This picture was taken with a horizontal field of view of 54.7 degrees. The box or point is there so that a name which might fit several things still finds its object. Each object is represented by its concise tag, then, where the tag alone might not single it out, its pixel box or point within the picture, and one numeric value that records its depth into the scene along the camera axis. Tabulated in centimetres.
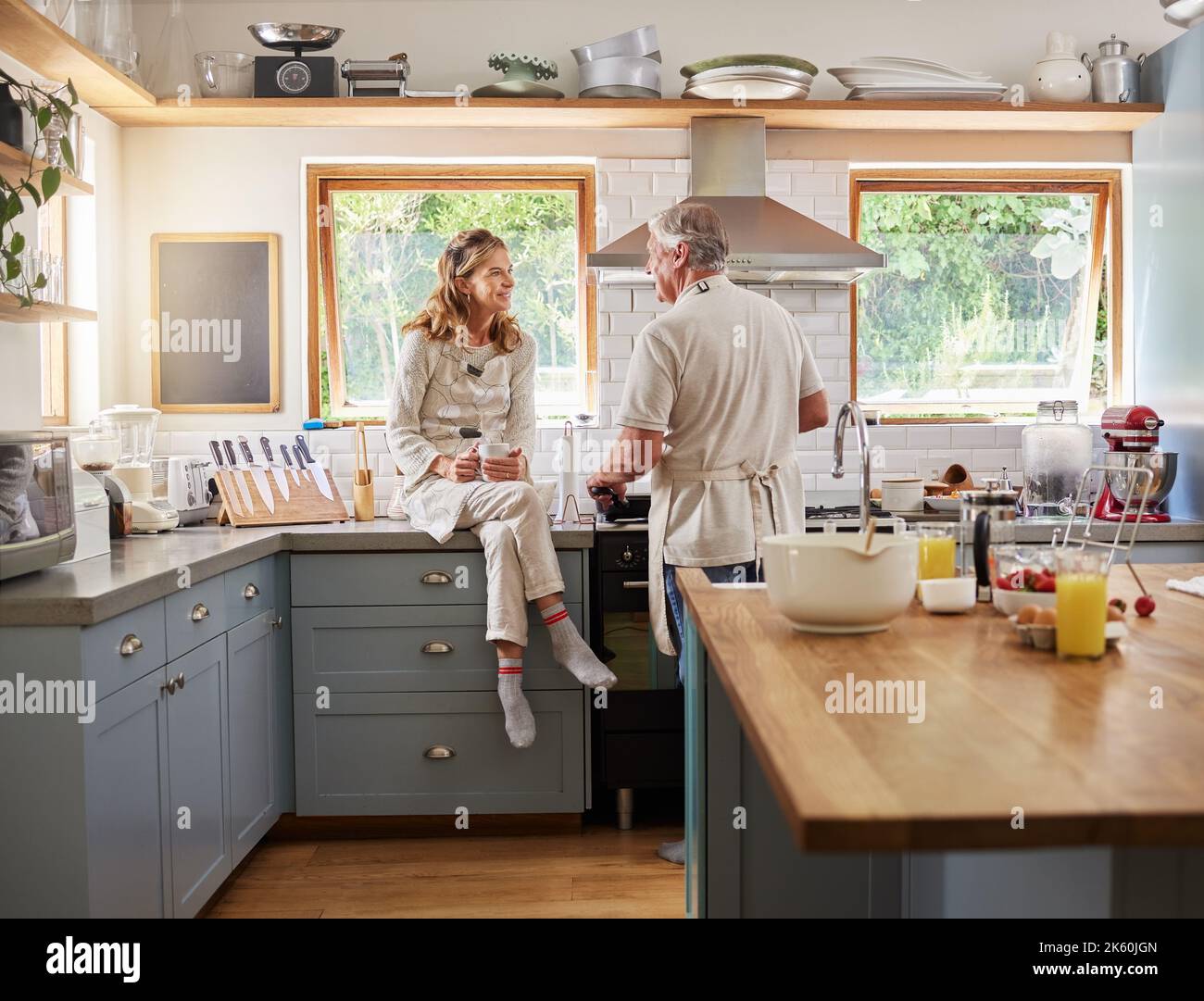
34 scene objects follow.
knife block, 355
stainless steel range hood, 362
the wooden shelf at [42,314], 281
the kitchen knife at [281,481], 366
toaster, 351
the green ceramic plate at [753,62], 373
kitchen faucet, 197
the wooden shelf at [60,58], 293
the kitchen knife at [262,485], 360
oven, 347
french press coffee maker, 185
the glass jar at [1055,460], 405
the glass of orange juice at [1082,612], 145
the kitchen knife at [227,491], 355
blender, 328
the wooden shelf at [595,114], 387
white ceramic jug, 404
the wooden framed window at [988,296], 432
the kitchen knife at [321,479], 373
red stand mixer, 376
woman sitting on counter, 330
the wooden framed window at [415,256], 417
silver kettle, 404
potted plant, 266
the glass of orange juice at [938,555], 188
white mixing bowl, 157
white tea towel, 193
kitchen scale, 386
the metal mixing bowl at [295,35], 383
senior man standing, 282
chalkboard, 407
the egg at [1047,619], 151
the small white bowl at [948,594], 177
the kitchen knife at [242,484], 357
